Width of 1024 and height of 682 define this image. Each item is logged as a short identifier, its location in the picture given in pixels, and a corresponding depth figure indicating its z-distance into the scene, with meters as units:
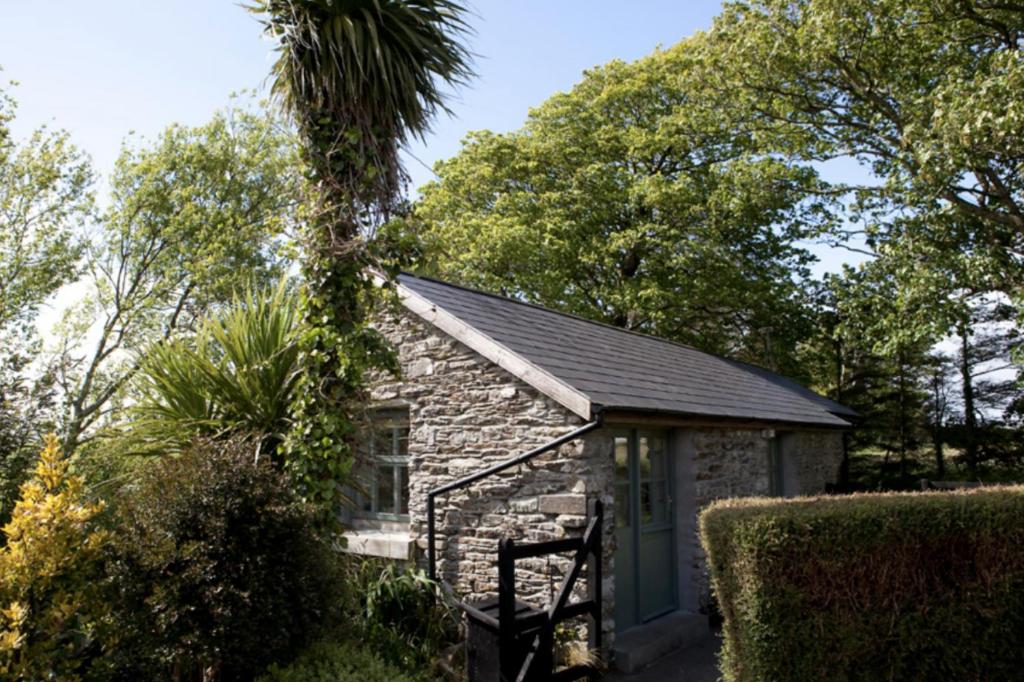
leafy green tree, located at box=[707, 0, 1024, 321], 12.30
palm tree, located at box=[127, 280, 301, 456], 6.55
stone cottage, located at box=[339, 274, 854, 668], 7.27
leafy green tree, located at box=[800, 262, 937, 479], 22.98
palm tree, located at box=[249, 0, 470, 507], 6.43
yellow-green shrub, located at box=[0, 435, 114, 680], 4.14
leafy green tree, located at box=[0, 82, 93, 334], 17.31
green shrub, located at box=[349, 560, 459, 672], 6.49
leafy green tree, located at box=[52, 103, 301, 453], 19.91
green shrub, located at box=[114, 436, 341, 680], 4.61
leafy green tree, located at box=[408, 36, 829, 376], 19.64
